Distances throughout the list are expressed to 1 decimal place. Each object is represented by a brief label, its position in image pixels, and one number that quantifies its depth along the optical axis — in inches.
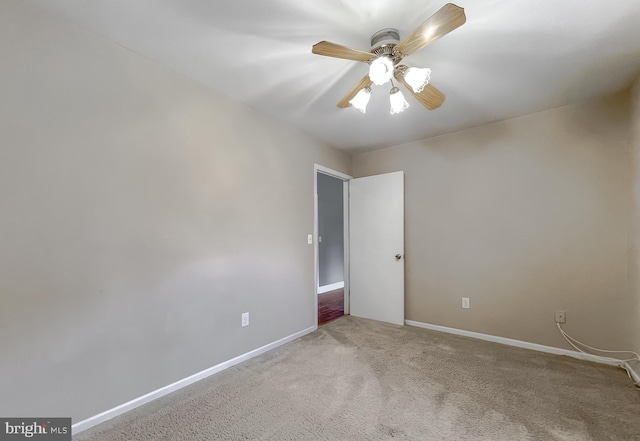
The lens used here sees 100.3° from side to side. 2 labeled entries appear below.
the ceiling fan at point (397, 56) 48.4
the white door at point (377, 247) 137.2
